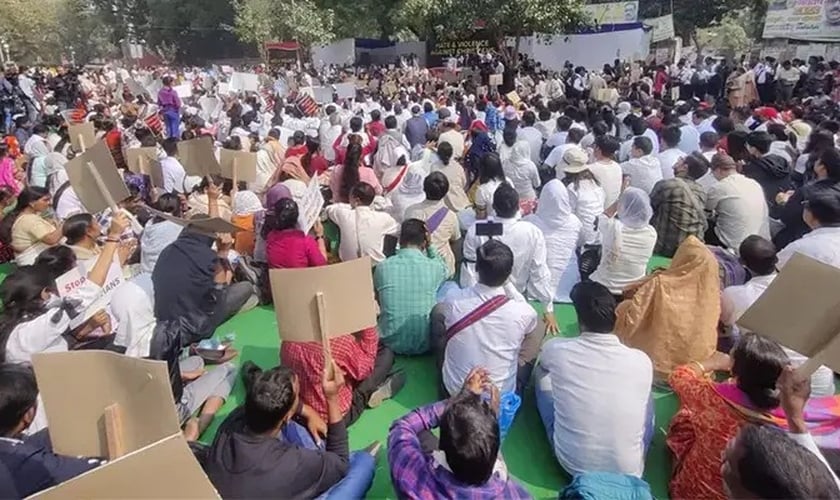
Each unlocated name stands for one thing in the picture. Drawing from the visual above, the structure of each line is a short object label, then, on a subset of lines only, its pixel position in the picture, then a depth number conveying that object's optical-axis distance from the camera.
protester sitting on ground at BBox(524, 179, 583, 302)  4.92
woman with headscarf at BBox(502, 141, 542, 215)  7.10
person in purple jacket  12.49
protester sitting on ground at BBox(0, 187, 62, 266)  5.07
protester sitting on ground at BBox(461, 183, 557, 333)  4.32
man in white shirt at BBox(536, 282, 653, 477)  2.63
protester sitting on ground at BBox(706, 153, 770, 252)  5.22
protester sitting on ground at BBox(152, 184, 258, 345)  3.99
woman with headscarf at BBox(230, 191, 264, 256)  5.88
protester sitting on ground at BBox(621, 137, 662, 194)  6.35
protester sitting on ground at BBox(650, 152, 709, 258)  5.32
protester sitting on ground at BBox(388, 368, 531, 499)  1.92
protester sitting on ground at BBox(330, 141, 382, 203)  6.43
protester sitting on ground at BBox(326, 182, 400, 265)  4.97
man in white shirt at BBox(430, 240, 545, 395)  3.08
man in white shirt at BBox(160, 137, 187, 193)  7.26
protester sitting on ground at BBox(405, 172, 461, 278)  5.11
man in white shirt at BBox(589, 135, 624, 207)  6.11
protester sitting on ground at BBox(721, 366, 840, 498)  1.52
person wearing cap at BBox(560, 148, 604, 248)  5.45
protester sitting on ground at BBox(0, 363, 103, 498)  2.15
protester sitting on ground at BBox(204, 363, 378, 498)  2.16
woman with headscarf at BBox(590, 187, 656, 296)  4.33
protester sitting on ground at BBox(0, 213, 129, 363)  2.95
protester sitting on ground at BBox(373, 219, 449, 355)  3.95
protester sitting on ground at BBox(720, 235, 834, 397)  3.53
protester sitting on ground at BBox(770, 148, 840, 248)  4.96
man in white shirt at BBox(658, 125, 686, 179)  6.70
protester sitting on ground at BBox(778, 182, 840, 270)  3.79
